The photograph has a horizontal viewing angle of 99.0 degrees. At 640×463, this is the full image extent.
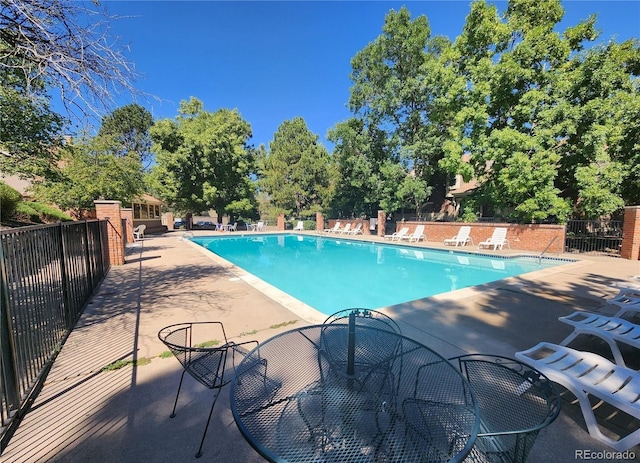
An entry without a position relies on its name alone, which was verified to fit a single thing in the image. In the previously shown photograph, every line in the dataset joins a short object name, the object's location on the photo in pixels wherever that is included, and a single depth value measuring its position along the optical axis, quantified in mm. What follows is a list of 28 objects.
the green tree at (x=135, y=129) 28109
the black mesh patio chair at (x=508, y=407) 1265
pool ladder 9227
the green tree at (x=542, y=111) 9977
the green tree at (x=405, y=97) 15508
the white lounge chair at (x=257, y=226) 24145
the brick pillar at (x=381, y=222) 18125
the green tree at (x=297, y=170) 24047
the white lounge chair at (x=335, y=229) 21109
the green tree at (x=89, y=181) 10539
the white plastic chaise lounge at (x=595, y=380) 1664
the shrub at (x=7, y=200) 8799
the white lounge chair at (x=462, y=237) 12898
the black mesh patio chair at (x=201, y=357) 1921
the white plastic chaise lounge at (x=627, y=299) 3395
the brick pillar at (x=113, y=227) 7562
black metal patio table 1269
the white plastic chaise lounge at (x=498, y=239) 11430
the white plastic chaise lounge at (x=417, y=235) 15083
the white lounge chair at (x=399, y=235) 15755
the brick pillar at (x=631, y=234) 8578
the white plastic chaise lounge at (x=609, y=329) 2467
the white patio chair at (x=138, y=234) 15125
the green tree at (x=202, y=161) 20391
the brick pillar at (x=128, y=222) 13417
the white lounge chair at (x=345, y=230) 20250
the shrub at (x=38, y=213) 10117
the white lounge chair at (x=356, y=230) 20000
